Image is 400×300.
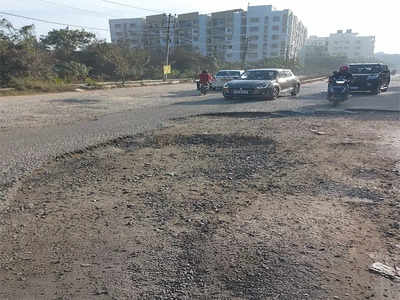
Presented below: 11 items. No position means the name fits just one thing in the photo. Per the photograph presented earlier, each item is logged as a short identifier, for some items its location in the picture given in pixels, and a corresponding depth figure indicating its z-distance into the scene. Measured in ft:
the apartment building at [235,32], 283.59
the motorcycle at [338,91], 38.45
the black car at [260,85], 42.60
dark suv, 51.90
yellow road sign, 112.78
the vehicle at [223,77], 63.77
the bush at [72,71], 92.99
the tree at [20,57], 73.10
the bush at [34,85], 65.62
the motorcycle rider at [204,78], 54.08
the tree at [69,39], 133.28
